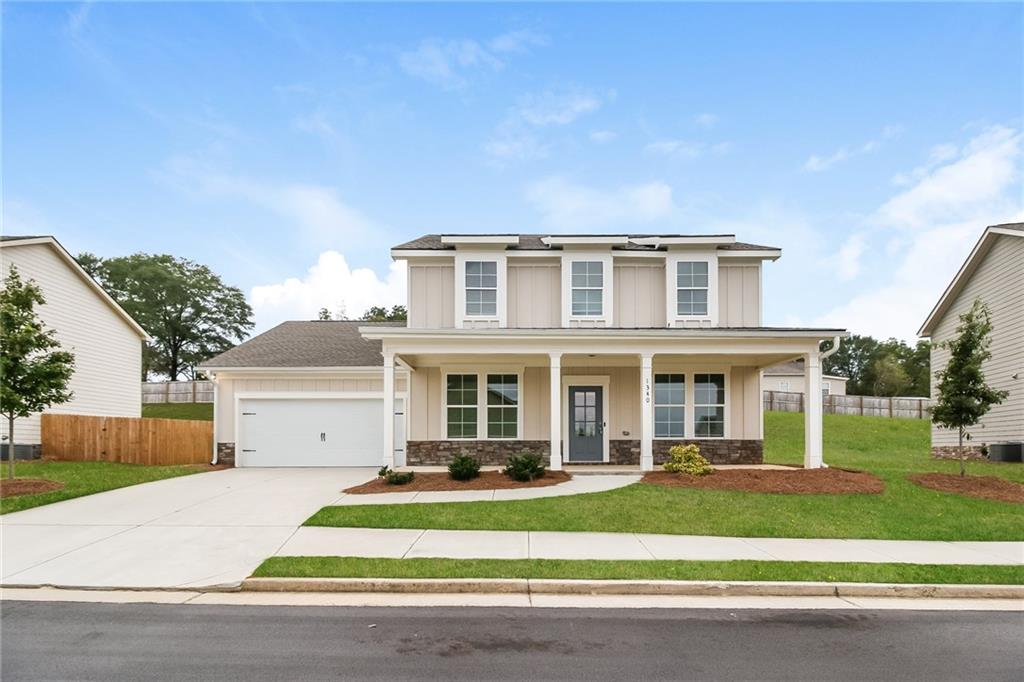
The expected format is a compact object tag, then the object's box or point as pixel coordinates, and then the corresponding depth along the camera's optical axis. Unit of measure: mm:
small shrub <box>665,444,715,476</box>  12812
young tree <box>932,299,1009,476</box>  12211
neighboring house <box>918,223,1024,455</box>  16156
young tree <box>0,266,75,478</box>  11672
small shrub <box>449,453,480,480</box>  12531
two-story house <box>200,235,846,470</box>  15633
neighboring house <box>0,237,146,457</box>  17516
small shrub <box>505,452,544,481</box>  12531
